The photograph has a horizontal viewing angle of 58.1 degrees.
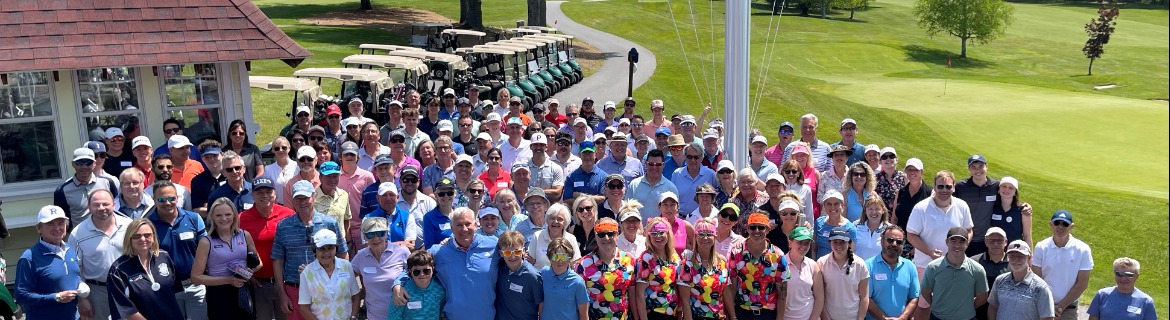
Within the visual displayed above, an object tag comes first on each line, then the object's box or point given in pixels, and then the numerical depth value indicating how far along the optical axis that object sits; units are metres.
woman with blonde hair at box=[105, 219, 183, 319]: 7.44
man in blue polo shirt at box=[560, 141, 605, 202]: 9.45
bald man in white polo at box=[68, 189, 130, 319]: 7.88
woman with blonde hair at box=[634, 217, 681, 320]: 7.39
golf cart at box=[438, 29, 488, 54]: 27.23
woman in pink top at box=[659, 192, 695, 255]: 8.03
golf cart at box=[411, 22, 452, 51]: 29.57
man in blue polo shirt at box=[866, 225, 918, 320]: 7.95
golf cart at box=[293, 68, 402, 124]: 16.23
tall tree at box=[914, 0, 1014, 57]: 53.12
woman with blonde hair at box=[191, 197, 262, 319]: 7.81
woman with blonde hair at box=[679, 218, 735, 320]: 7.42
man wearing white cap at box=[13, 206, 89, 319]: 7.73
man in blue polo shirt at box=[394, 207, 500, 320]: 7.36
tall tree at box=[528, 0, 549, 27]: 37.28
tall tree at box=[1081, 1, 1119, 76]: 46.16
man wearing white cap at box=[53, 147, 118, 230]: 9.03
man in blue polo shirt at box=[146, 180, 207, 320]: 7.92
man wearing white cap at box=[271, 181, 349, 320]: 7.97
